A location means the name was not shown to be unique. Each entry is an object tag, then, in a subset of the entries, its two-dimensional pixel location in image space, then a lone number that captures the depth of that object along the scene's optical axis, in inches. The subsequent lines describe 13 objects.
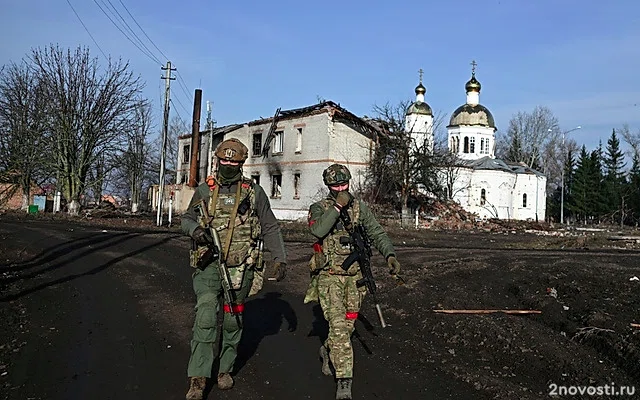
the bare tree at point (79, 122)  1414.9
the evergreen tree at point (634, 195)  2610.7
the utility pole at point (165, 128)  1145.4
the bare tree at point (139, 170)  2132.1
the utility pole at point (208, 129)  1730.3
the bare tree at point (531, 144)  3095.5
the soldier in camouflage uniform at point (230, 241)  197.8
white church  2113.7
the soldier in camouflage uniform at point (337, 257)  206.5
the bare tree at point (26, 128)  1413.6
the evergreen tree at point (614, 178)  2716.5
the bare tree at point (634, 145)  2866.6
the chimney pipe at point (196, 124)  1395.2
